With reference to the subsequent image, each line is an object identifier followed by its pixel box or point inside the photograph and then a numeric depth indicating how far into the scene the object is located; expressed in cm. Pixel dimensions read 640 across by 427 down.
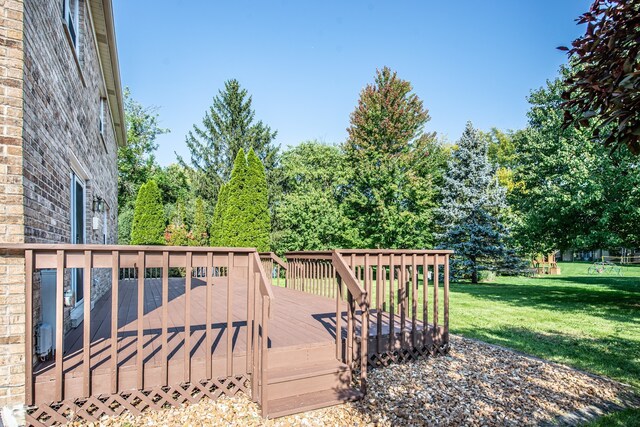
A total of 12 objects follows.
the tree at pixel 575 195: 922
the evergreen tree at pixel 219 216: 1767
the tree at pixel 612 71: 188
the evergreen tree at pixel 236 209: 1595
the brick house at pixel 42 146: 269
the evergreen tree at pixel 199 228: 2169
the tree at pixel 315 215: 1800
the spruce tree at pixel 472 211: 1667
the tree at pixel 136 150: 2778
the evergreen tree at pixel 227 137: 2502
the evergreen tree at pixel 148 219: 1736
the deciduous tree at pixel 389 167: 1652
